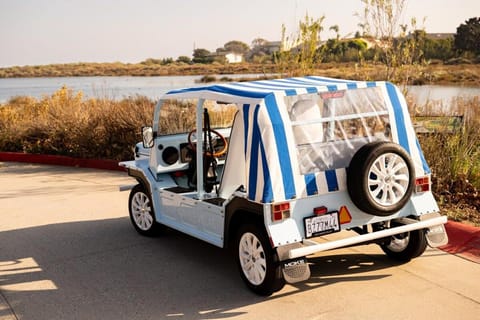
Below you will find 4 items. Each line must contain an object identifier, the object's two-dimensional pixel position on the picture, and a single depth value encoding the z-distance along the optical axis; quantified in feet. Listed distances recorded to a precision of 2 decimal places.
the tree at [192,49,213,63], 174.60
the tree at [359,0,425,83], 33.45
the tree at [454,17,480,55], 138.98
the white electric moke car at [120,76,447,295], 17.52
